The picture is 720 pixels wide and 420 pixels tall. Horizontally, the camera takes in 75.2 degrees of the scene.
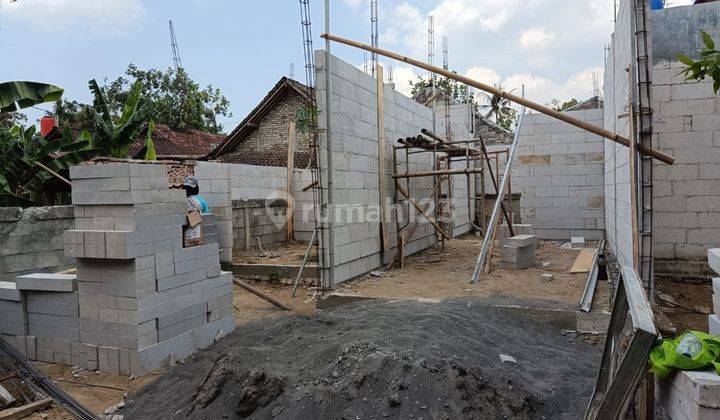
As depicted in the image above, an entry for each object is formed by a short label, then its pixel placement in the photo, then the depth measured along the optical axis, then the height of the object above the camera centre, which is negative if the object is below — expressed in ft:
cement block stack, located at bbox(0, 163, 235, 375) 13.82 -2.62
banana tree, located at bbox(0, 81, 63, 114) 20.99 +5.20
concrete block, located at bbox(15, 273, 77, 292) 14.89 -2.46
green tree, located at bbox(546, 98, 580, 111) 104.12 +19.74
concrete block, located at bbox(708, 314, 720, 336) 8.39 -2.53
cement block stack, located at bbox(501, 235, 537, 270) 25.96 -3.38
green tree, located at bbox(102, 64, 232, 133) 68.64 +16.13
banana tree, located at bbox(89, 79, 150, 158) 28.73 +4.91
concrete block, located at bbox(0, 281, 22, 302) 15.58 -2.87
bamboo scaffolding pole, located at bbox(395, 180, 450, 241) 27.48 -0.21
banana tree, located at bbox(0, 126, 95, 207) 27.68 +2.70
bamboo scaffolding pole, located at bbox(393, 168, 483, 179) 26.45 +1.24
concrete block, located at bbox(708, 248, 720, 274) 8.13 -1.28
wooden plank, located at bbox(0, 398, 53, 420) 10.99 -4.96
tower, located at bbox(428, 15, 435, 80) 47.52 +16.37
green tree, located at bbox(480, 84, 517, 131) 85.56 +15.38
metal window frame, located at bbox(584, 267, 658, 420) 6.62 -2.53
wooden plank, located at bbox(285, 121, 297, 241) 38.73 +0.25
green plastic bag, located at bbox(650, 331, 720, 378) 6.07 -2.21
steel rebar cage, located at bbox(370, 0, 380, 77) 29.09 +10.77
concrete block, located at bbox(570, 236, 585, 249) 34.78 -3.91
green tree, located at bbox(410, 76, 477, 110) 84.12 +19.94
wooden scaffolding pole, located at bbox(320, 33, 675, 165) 16.55 +3.44
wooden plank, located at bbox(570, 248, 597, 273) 25.14 -4.10
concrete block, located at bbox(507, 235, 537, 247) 26.02 -2.73
